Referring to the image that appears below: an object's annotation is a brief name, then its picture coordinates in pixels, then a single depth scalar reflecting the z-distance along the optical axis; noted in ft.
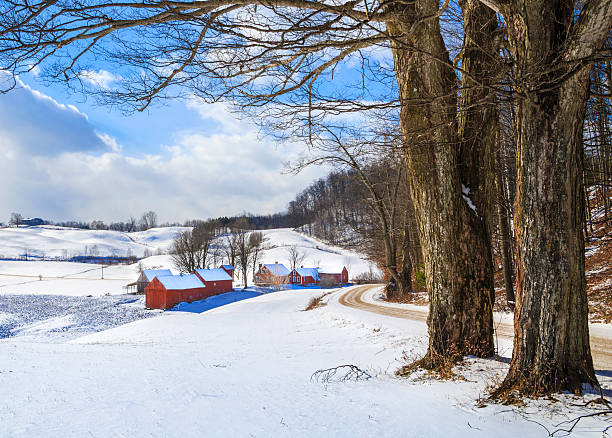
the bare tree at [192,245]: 208.07
